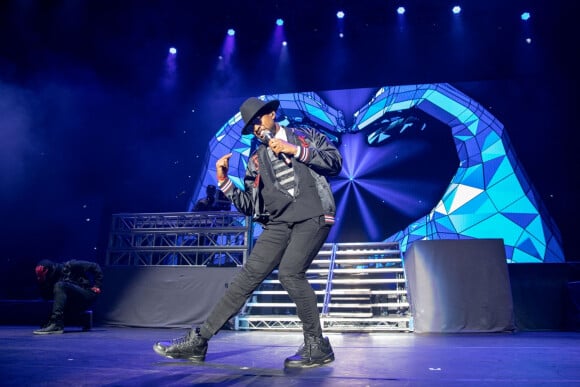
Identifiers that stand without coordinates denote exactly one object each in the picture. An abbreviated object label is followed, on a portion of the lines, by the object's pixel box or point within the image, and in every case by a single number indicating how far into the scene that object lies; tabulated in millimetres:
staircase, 5328
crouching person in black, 4977
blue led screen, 7742
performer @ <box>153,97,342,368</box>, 2486
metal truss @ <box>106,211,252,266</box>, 6734
